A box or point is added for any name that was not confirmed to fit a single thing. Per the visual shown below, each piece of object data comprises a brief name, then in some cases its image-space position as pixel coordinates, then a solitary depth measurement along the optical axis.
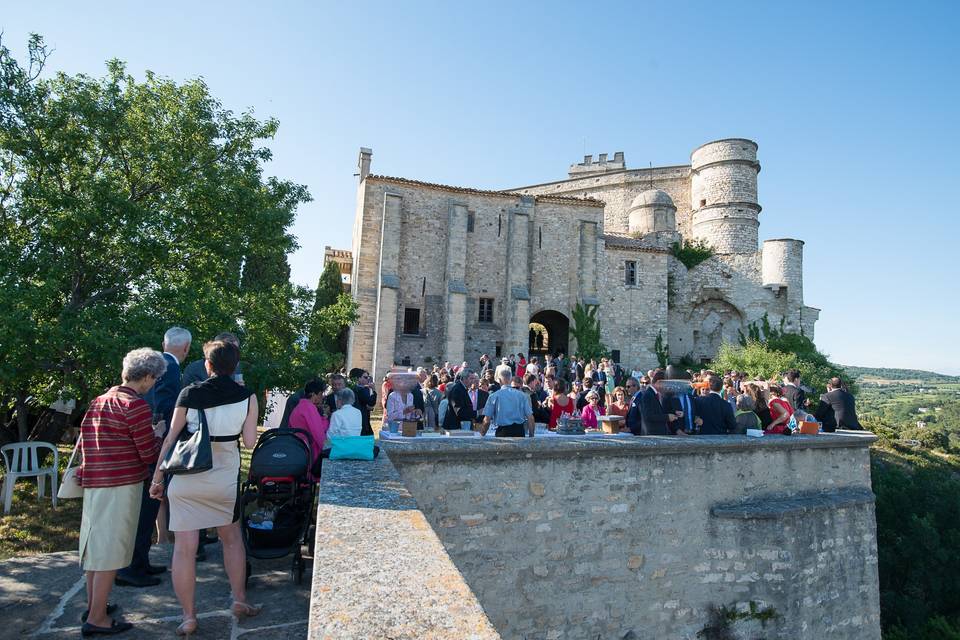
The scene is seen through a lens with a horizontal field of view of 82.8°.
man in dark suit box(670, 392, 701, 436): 9.09
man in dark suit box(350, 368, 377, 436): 7.71
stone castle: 25.59
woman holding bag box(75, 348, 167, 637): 3.54
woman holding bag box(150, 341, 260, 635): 3.49
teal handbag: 5.33
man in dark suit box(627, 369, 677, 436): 8.66
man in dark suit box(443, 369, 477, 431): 9.23
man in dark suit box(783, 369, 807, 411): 10.67
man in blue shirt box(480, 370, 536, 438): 7.82
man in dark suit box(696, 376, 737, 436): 9.20
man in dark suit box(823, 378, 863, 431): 11.00
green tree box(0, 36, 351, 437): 7.66
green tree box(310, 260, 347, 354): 27.29
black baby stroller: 4.49
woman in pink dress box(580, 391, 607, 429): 9.88
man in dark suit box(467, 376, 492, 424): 10.70
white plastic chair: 7.44
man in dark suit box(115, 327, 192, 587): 4.32
